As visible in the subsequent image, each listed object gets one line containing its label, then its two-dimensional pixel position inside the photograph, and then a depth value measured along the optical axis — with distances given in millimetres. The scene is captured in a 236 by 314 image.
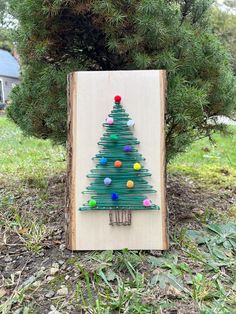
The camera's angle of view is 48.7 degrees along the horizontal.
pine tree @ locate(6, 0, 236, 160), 450
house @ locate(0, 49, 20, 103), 6867
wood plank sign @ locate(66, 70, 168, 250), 418
